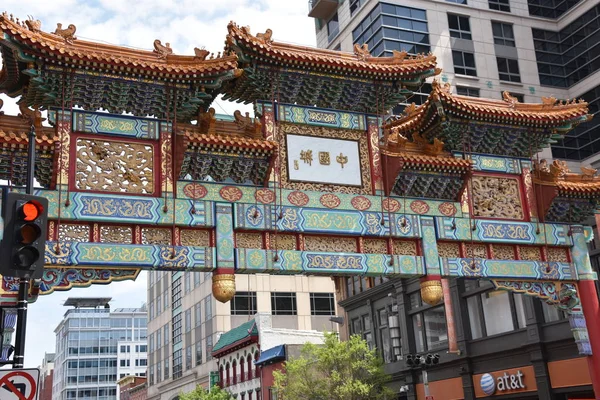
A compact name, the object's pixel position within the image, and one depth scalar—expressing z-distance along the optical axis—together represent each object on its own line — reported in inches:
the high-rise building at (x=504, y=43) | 1593.3
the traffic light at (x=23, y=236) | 313.9
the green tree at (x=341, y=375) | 1144.2
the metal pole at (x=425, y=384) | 890.5
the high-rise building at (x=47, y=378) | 5315.0
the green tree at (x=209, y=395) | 1776.6
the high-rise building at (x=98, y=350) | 4702.3
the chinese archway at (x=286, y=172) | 558.3
